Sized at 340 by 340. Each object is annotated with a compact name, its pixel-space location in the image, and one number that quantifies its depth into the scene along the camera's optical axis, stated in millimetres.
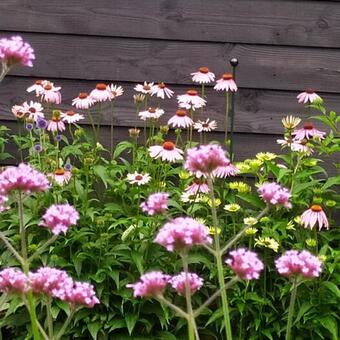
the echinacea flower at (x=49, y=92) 3270
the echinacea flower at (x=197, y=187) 3053
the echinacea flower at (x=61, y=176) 3133
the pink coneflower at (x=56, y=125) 3326
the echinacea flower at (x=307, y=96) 3496
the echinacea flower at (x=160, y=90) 3410
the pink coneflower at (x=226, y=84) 3373
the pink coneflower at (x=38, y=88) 3302
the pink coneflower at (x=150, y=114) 3293
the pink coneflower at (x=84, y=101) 3396
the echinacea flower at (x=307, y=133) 3262
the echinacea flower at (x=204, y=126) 3496
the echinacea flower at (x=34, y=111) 3314
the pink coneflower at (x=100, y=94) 3347
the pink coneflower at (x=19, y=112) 3369
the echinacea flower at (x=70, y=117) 3293
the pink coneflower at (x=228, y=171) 3131
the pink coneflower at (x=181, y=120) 3322
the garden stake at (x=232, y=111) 3318
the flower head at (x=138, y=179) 3066
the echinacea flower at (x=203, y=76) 3467
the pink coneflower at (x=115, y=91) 3471
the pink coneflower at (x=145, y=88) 3428
